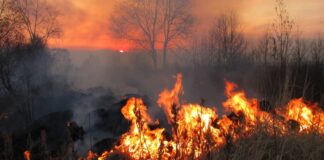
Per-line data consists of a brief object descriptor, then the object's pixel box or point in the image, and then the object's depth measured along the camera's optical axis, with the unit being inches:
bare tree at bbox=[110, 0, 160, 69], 962.1
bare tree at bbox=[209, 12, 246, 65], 879.1
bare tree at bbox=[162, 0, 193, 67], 992.9
